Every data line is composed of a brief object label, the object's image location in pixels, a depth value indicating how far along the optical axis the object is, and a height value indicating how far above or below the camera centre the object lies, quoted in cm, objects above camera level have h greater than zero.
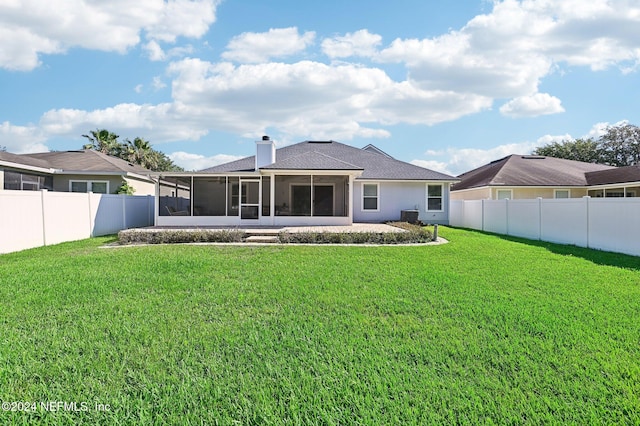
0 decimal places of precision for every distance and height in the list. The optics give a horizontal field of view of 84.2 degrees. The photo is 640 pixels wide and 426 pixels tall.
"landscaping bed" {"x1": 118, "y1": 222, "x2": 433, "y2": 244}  1170 -96
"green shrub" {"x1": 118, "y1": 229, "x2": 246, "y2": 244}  1180 -93
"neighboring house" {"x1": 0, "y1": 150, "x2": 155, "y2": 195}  1662 +196
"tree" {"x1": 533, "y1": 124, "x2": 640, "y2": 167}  3616 +609
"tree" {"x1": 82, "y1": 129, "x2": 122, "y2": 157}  3391 +672
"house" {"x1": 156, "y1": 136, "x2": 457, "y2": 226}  1620 +89
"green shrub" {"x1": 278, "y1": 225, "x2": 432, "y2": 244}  1166 -99
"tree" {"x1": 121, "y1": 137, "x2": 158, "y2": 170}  3469 +572
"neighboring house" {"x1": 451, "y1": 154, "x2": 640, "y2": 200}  2052 +149
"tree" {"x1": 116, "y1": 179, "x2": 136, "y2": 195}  1888 +112
